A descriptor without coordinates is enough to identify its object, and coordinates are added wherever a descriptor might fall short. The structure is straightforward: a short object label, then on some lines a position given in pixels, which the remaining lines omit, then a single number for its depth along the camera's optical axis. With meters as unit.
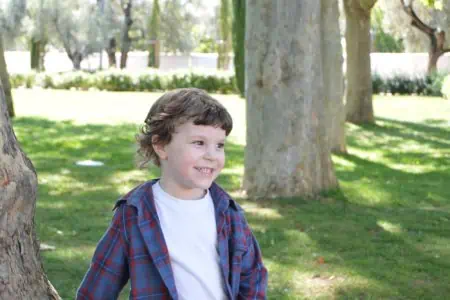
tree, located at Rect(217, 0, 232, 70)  20.75
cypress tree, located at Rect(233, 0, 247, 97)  26.99
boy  3.06
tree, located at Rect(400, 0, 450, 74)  36.41
